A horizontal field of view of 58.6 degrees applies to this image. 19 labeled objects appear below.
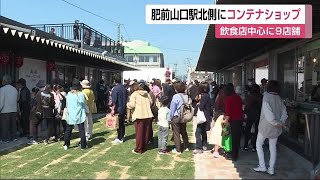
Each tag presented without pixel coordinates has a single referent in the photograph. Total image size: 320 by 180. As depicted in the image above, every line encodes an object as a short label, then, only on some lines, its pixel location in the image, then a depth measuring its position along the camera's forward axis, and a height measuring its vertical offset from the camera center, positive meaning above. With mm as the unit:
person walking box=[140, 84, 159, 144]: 7471 -738
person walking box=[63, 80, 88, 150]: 6822 -665
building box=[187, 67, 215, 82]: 39506 +1332
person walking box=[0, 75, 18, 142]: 7509 -616
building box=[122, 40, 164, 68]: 47808 +4877
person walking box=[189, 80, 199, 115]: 11785 -328
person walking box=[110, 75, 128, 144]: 7395 -422
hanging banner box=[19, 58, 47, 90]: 9451 +463
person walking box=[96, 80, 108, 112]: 14153 -606
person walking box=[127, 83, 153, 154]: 6621 -708
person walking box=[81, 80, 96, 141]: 7865 -473
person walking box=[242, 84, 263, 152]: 6657 -566
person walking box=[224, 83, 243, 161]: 6114 -687
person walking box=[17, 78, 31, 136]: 8015 -582
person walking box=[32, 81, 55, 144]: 7519 -620
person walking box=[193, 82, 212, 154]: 6636 -880
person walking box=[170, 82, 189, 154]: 6486 -694
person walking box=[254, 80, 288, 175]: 5027 -648
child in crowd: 6610 -1033
